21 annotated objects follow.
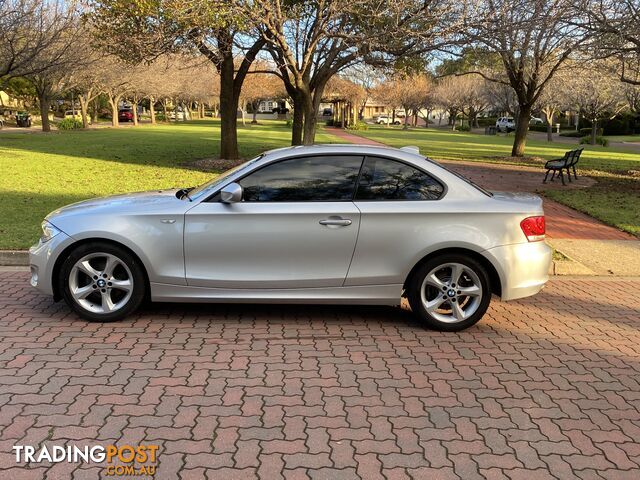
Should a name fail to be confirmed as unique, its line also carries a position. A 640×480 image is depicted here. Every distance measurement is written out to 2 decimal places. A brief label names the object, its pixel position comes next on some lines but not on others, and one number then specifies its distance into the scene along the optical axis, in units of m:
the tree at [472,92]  67.12
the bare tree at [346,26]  12.12
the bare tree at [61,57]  24.86
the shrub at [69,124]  43.09
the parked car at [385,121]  94.14
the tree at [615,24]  12.63
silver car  4.75
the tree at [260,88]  66.88
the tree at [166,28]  11.27
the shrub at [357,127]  63.38
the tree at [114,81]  38.53
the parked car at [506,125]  68.31
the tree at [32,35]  21.06
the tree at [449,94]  70.12
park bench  15.66
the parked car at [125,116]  65.94
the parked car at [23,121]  46.59
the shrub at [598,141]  43.69
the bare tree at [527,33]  12.82
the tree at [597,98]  42.16
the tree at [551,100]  43.26
